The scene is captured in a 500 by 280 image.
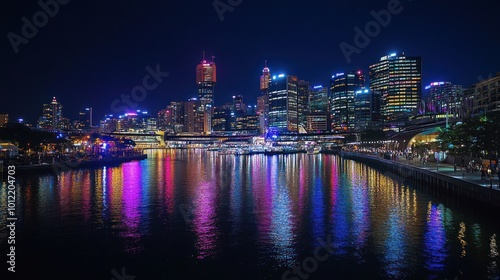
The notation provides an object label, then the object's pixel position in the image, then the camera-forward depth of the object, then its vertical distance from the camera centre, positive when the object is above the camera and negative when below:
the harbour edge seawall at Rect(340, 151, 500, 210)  27.45 -3.78
